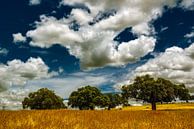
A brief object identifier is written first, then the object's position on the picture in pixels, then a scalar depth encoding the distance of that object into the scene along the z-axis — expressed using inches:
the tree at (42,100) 2371.9
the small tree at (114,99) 3095.9
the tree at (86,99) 2057.2
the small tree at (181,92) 1725.2
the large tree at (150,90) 1489.0
